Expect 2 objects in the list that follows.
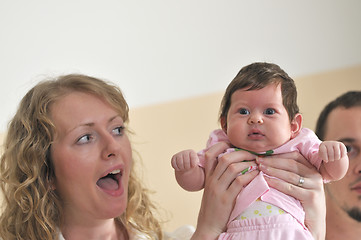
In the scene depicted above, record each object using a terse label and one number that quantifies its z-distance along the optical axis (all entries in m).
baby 1.23
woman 1.38
